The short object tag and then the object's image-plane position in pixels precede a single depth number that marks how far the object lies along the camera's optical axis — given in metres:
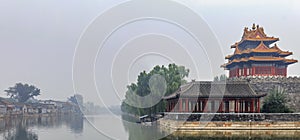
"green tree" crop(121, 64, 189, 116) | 41.31
